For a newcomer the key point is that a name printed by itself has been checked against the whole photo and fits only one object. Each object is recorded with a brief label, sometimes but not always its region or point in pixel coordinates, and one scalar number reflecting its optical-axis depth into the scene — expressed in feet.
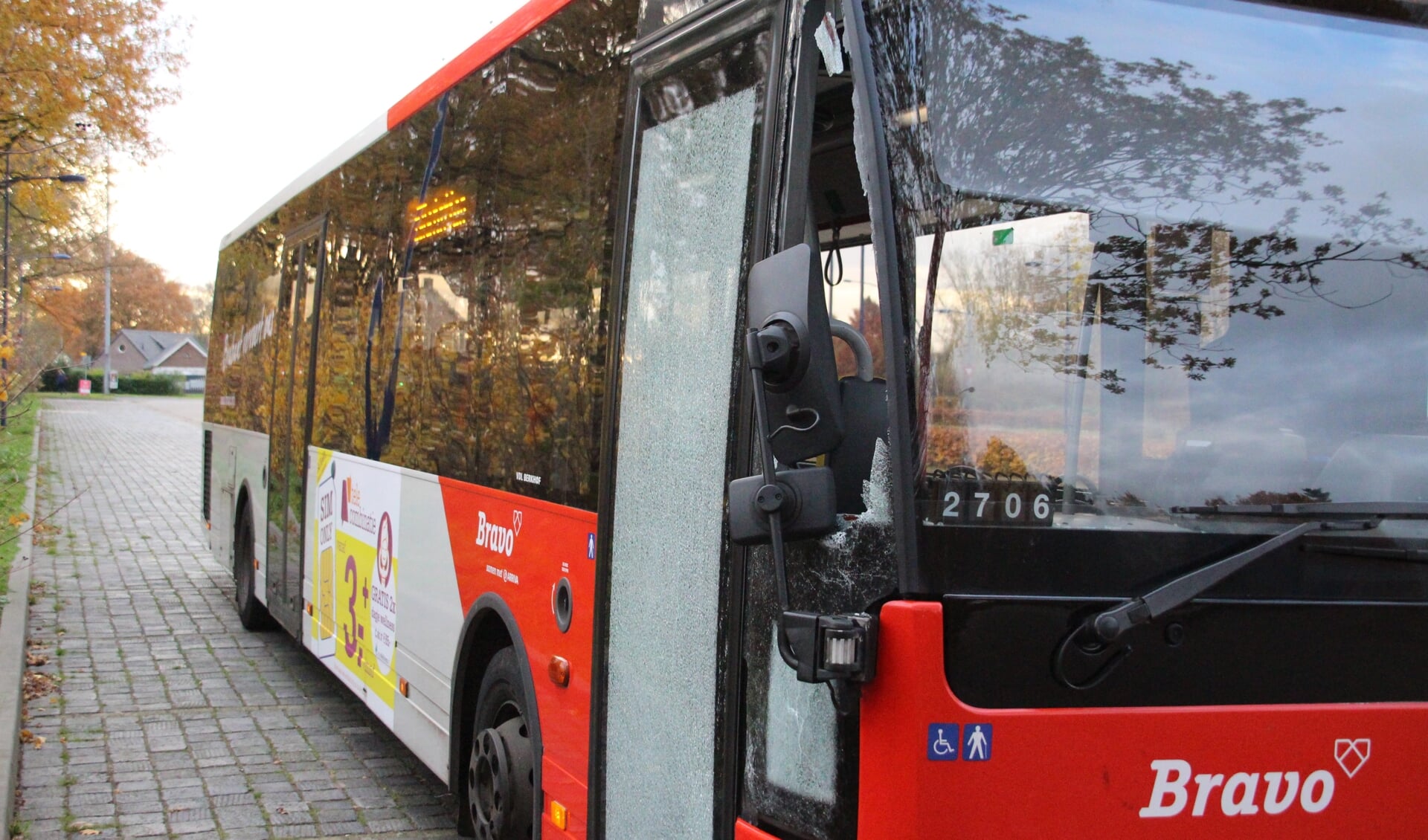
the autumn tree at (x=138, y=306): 293.84
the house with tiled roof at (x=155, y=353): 436.76
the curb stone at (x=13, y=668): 20.40
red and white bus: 8.28
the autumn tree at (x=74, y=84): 45.24
